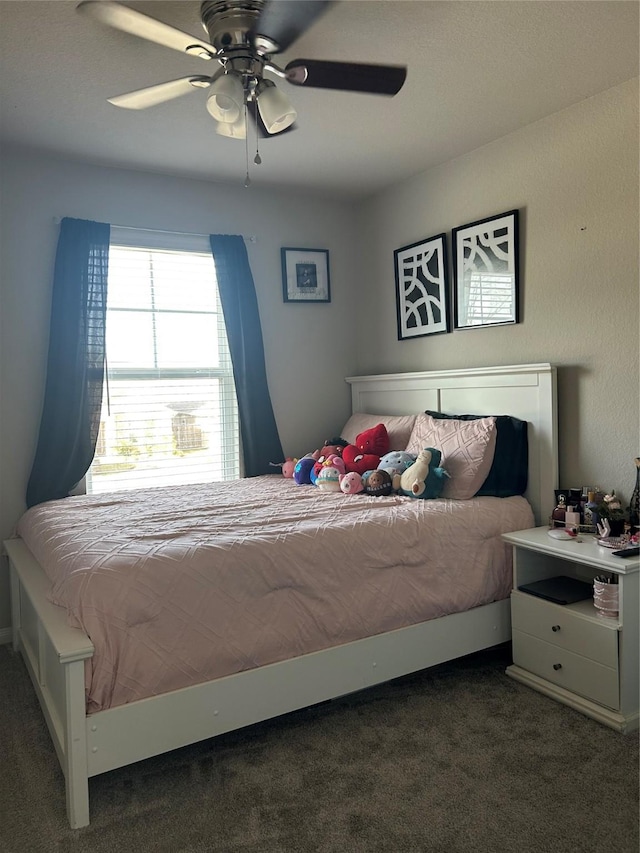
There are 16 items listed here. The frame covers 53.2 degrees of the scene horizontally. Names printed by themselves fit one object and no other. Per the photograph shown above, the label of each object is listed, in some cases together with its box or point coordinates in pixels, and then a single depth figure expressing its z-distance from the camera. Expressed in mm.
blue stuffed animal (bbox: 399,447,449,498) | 2859
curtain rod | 3346
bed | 1811
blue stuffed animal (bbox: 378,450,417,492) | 3060
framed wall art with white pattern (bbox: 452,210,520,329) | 3148
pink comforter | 1867
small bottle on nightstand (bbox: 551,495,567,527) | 2742
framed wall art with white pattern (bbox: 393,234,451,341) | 3578
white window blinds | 3541
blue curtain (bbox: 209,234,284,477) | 3814
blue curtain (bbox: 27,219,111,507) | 3270
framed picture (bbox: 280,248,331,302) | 4051
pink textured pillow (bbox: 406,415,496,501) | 2881
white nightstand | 2195
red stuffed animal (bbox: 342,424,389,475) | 3291
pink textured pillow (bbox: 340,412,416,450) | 3484
